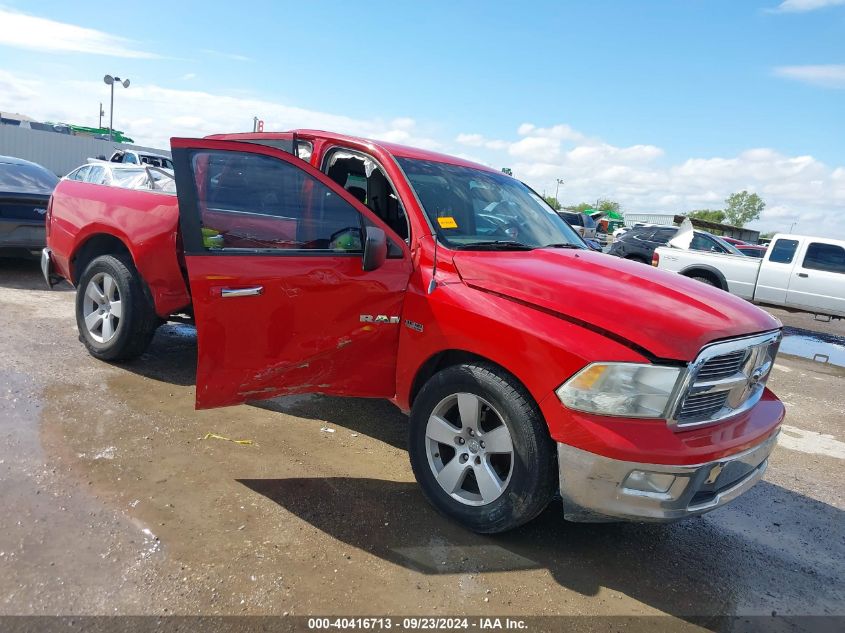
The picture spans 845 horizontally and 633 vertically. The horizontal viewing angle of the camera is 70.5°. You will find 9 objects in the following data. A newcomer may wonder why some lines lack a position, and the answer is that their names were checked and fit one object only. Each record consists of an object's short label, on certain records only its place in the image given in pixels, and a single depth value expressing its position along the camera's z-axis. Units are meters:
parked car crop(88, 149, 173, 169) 21.19
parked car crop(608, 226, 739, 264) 15.39
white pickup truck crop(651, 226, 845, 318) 11.16
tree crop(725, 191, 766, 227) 83.31
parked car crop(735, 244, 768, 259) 15.79
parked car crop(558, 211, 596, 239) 28.33
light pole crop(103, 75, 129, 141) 37.44
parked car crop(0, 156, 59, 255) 7.54
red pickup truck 2.60
